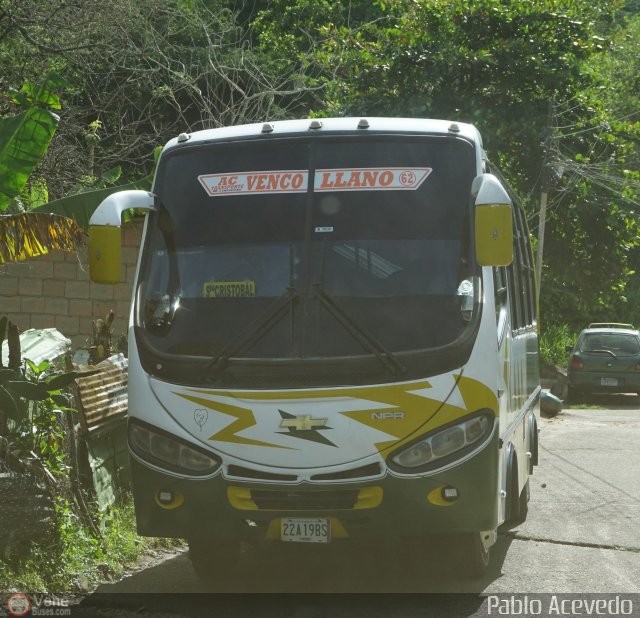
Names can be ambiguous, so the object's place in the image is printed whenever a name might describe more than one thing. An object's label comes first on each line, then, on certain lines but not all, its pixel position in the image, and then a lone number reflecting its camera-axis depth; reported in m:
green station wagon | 23.92
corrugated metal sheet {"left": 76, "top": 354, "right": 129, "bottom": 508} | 7.98
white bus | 6.24
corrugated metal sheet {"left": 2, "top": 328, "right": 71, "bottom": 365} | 9.96
